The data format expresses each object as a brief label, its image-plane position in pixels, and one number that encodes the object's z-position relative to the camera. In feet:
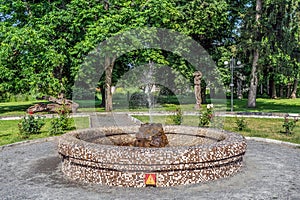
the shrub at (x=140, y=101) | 85.10
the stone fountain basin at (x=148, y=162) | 18.75
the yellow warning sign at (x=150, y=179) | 18.86
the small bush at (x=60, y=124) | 41.63
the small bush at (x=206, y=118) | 45.80
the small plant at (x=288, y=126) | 40.57
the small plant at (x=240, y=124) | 44.32
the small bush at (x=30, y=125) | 41.55
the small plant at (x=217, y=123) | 48.13
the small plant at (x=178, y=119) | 46.70
